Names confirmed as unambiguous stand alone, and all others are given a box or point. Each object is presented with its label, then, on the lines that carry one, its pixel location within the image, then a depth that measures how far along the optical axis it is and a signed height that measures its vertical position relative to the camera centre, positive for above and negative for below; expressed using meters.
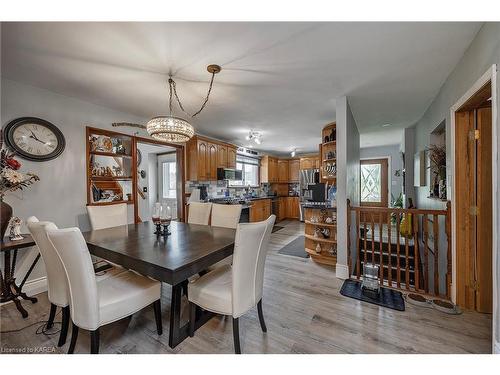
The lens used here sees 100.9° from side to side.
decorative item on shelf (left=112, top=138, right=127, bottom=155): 3.23 +0.65
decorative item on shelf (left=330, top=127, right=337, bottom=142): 3.61 +0.88
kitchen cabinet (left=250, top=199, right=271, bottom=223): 5.76 -0.69
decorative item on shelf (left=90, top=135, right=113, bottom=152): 3.00 +0.67
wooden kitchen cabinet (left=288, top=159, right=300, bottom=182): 7.51 +0.59
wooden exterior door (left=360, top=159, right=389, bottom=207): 6.66 +0.07
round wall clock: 2.27 +0.59
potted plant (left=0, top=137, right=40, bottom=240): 1.93 +0.09
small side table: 1.93 -0.85
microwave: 4.87 +0.31
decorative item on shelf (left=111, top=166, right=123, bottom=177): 3.29 +0.27
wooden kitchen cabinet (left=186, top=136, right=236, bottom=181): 4.25 +0.63
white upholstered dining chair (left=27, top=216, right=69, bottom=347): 1.43 -0.62
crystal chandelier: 2.05 +0.61
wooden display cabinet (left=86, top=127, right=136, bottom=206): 2.96 +0.33
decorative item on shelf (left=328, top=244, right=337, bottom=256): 3.28 -1.03
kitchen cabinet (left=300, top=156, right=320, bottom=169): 6.55 +0.77
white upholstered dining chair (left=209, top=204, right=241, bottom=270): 2.69 -0.39
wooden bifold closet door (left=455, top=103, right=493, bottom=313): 1.94 -0.23
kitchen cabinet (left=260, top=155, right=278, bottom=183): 6.92 +0.58
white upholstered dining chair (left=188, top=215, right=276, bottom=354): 1.39 -0.76
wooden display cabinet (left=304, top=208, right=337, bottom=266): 3.28 -0.85
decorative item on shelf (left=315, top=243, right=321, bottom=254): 3.38 -1.04
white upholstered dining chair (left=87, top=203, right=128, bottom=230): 2.42 -0.34
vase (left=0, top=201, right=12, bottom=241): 1.92 -0.26
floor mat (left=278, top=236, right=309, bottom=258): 3.73 -1.23
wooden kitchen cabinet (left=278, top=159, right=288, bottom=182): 7.50 +0.59
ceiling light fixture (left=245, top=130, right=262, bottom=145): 4.62 +1.18
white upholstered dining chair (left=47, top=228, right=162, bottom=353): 1.23 -0.74
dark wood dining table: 1.32 -0.48
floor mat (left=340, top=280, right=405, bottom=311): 2.10 -1.22
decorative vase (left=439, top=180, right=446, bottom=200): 2.53 -0.06
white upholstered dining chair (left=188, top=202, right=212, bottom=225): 2.89 -0.37
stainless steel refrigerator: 6.31 +0.21
